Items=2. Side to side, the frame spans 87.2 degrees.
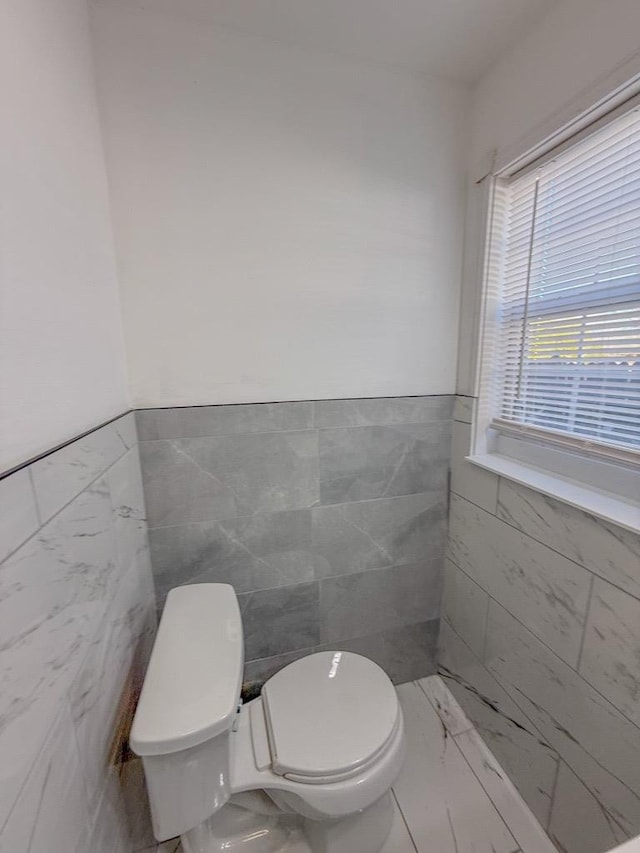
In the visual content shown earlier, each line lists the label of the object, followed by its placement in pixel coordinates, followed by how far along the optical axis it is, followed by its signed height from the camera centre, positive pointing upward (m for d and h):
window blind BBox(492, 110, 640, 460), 0.87 +0.21
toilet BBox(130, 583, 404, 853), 0.72 -1.01
